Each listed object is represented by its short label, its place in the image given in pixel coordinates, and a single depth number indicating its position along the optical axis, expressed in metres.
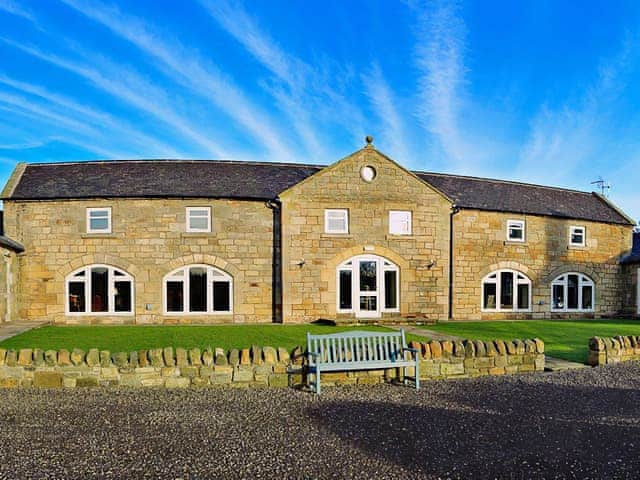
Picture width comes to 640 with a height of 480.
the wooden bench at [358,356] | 8.12
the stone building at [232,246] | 18.22
